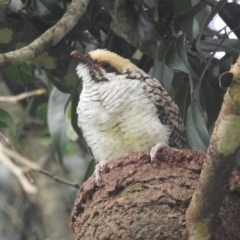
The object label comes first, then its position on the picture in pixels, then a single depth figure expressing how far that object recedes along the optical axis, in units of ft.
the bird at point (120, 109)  24.06
